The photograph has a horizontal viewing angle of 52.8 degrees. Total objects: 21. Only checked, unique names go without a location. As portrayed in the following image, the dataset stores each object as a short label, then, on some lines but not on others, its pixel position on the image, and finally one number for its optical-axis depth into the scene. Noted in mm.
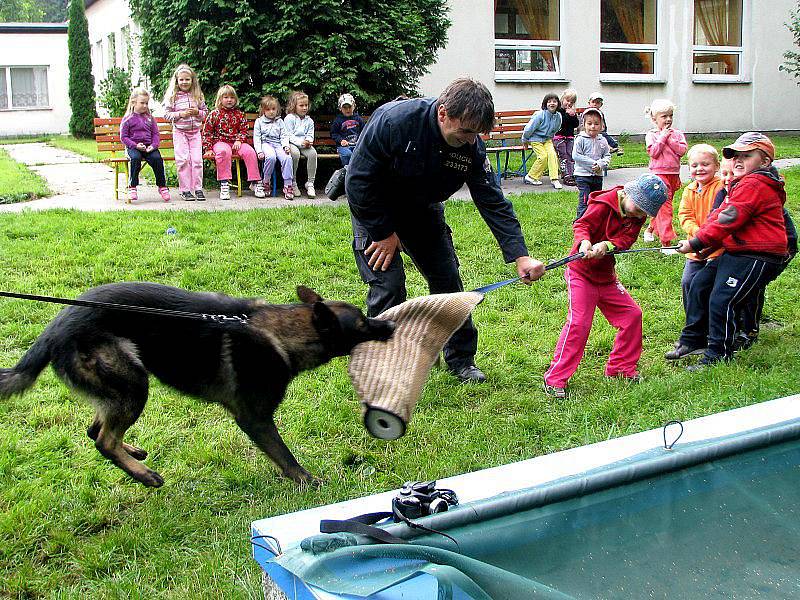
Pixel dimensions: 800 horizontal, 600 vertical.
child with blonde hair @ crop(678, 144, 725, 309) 6621
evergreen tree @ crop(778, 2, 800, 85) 19597
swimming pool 2451
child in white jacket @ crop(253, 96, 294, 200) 10961
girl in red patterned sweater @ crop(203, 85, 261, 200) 10859
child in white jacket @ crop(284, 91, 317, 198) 11125
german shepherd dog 3566
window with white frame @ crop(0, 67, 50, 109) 31344
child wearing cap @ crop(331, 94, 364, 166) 11539
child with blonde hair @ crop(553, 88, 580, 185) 13344
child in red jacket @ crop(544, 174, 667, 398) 5078
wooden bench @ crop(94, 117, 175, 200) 11578
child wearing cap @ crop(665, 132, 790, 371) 5574
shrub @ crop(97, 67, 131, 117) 19309
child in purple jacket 10375
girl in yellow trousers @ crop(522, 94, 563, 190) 12914
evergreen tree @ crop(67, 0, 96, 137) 25594
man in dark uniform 4281
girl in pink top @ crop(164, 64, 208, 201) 10539
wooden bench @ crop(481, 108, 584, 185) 14352
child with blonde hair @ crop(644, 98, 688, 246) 9500
